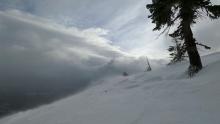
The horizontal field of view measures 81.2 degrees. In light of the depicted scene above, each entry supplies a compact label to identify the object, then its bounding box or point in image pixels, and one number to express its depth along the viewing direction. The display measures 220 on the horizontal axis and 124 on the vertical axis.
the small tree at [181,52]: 10.00
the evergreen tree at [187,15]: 9.69
